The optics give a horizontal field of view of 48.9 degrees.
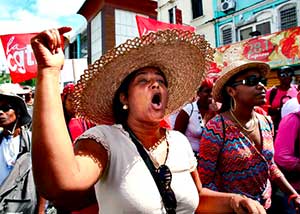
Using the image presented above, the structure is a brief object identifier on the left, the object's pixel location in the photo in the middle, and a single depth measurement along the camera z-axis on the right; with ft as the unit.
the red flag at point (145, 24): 14.99
